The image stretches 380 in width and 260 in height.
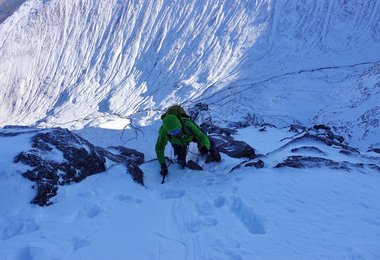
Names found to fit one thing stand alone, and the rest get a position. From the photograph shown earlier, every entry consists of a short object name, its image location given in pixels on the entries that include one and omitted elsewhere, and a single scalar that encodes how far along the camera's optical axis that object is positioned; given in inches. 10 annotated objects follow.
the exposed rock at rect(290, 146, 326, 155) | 429.4
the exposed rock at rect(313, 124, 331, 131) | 897.7
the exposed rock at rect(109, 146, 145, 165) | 481.4
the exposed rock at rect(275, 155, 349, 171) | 340.5
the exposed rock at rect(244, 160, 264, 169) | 345.7
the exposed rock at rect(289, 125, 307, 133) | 897.5
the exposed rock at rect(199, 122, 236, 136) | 823.3
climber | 328.8
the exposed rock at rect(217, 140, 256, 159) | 435.5
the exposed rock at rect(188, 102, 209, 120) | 1385.8
